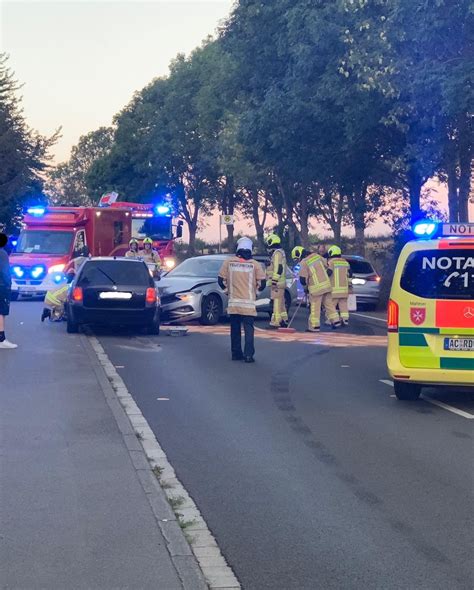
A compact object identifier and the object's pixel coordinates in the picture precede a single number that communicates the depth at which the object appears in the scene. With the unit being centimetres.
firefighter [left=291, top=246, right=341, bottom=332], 2388
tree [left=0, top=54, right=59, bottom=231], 5447
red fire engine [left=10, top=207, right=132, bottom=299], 3525
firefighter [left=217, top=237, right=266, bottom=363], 1722
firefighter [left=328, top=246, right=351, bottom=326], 2433
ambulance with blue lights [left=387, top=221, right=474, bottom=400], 1230
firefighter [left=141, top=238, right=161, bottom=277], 3152
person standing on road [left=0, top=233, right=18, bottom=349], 1892
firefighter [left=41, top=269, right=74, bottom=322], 2472
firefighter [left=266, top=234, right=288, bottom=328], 2352
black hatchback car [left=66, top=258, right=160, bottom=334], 2162
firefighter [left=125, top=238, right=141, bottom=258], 3183
